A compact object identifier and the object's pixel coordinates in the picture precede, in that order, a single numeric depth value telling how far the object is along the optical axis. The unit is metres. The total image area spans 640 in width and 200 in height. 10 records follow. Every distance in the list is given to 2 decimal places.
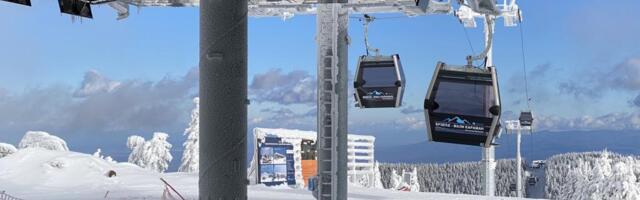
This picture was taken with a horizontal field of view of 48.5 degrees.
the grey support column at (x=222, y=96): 3.32
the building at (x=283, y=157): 21.56
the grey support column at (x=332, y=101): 10.24
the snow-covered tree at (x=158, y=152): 40.91
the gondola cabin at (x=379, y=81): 13.01
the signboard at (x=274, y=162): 21.55
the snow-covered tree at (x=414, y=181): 57.00
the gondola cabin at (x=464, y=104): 8.09
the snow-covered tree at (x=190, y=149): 37.81
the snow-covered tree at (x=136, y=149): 41.22
